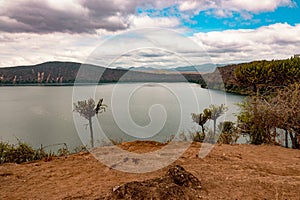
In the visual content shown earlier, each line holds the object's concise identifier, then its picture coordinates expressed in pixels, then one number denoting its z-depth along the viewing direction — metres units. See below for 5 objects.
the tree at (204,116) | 18.51
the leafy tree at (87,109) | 22.50
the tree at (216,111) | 19.75
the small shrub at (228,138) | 11.07
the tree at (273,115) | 9.09
